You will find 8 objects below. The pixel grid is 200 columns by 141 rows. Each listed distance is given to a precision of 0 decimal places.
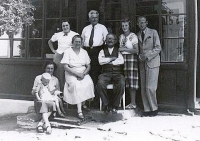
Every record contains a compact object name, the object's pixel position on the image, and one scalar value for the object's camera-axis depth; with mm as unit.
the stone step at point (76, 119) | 5282
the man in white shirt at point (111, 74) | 5391
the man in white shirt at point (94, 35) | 5789
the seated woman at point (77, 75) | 5348
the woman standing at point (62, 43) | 5887
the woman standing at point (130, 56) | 5641
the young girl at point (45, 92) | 5258
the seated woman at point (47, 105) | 5047
